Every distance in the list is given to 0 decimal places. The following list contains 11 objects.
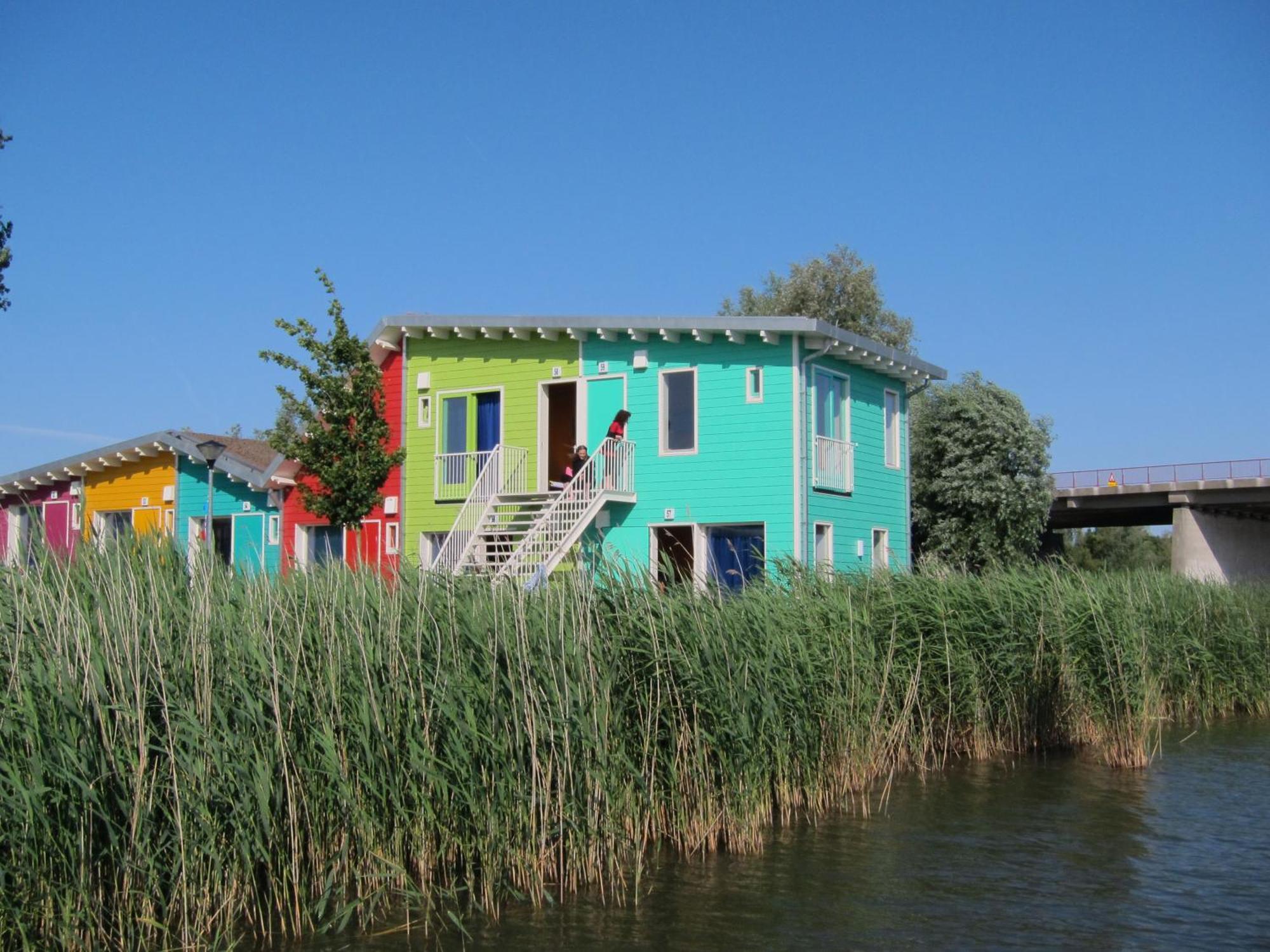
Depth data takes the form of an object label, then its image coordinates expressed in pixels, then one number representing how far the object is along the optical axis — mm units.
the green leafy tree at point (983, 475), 31172
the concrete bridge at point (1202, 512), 38188
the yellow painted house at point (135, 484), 26844
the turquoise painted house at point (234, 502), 25219
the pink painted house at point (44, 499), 28109
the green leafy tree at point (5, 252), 15406
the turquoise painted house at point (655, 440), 19969
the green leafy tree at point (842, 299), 42812
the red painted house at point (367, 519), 23750
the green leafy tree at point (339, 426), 20891
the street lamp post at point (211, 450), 19516
